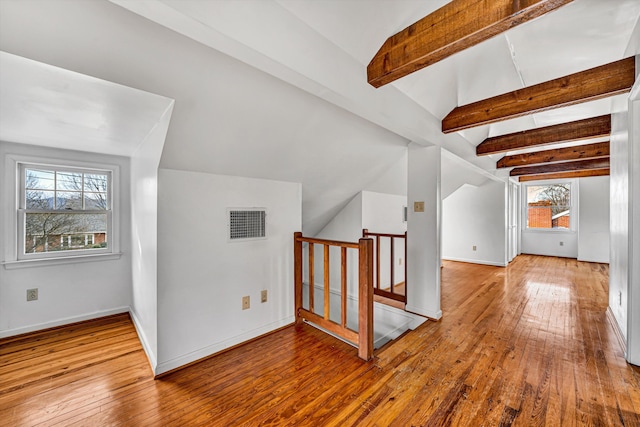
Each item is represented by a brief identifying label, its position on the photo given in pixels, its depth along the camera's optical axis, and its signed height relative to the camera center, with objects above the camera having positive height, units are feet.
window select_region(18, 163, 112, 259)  8.95 +0.07
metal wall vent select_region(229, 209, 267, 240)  7.80 -0.34
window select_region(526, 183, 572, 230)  22.58 +0.51
